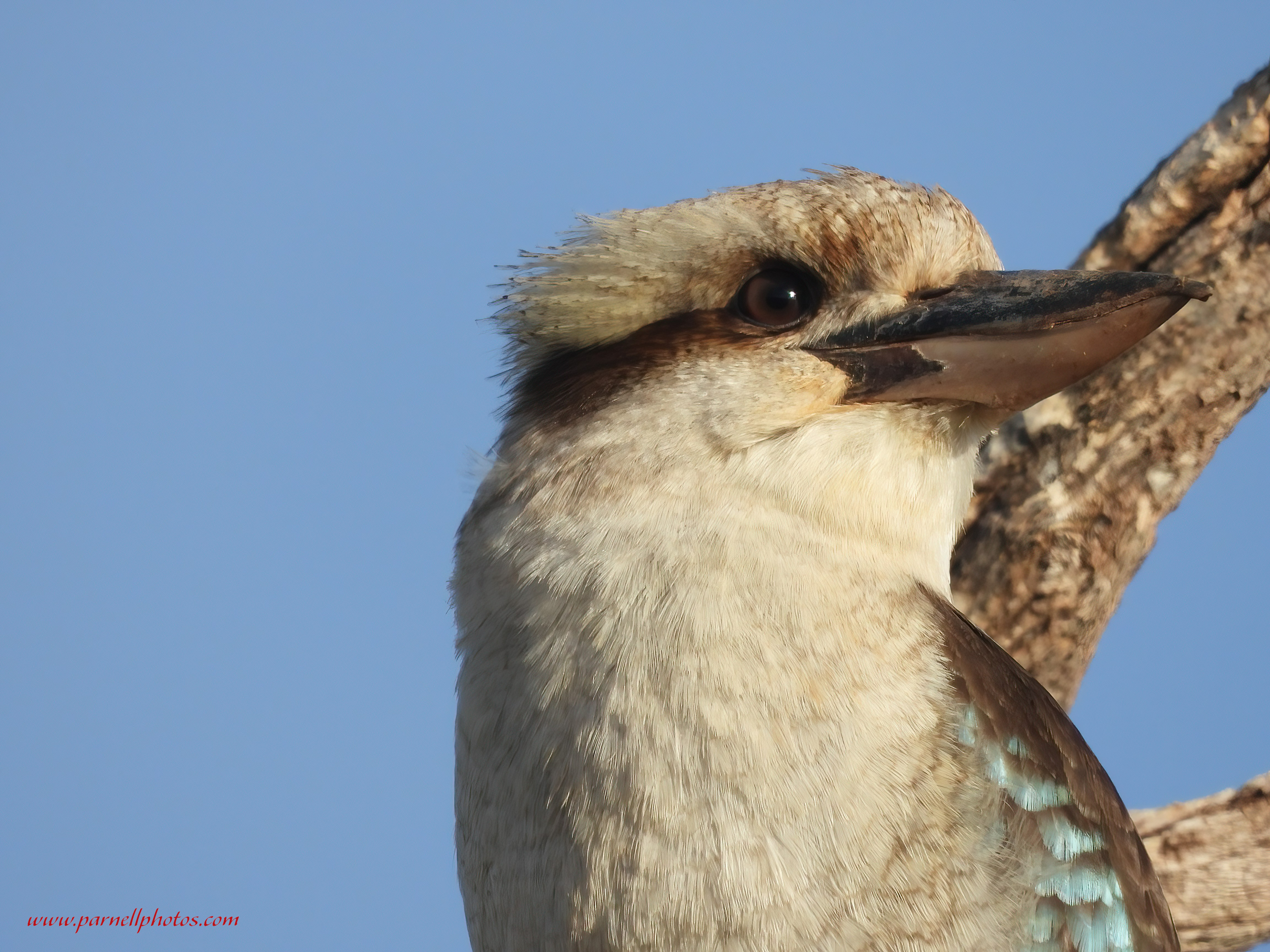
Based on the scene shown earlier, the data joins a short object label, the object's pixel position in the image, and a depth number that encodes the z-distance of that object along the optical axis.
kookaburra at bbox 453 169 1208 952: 4.07
